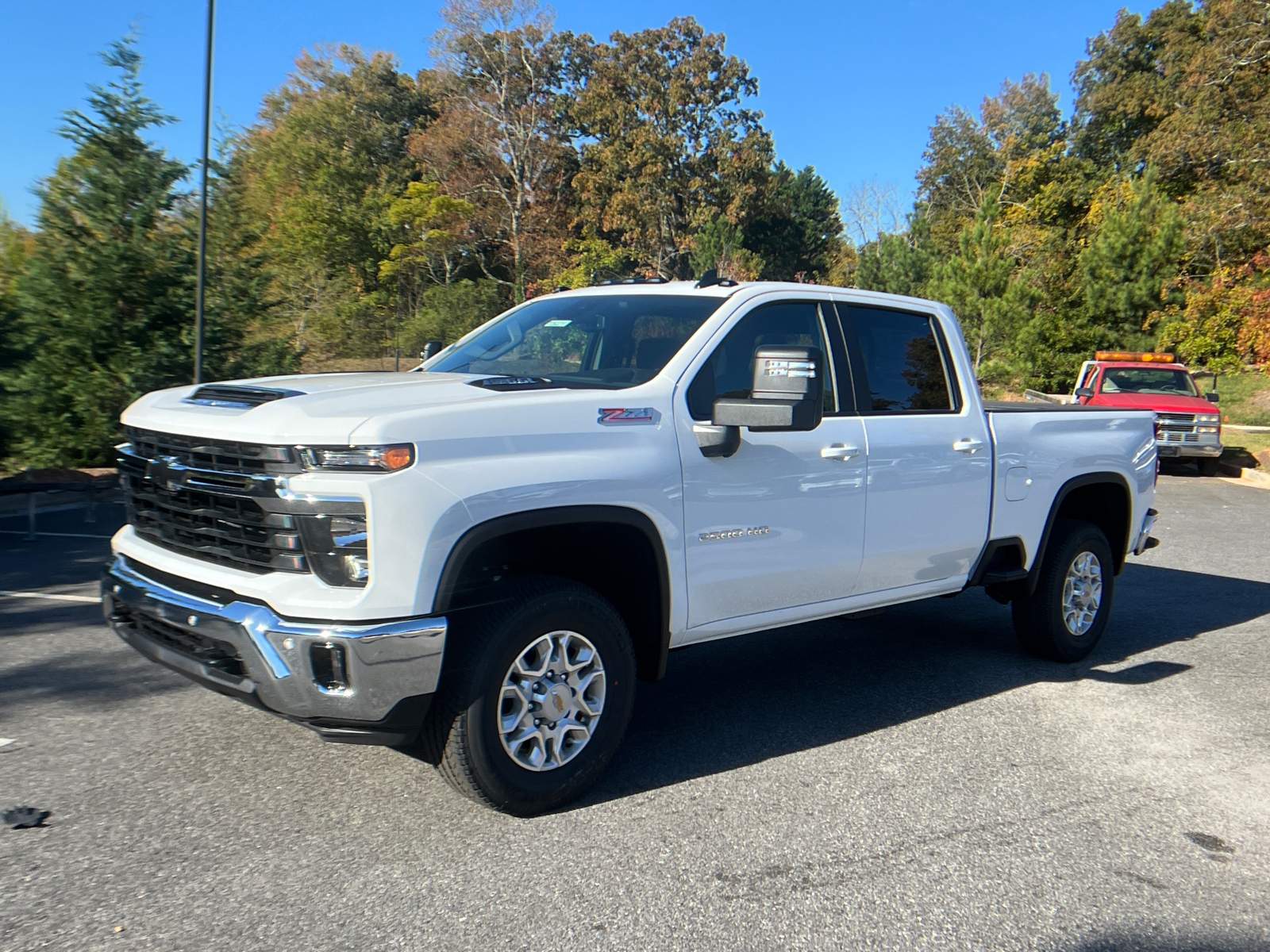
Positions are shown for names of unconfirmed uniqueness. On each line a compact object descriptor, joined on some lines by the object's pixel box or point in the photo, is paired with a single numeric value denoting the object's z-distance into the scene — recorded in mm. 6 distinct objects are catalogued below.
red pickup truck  17953
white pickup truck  3387
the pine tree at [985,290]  29172
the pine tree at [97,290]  13719
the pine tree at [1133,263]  29016
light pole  12852
